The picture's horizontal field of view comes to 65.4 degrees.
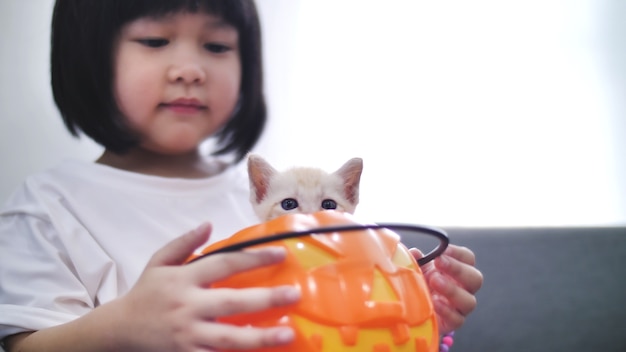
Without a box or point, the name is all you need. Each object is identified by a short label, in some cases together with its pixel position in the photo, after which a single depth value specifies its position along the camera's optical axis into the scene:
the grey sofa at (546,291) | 1.24
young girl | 0.69
